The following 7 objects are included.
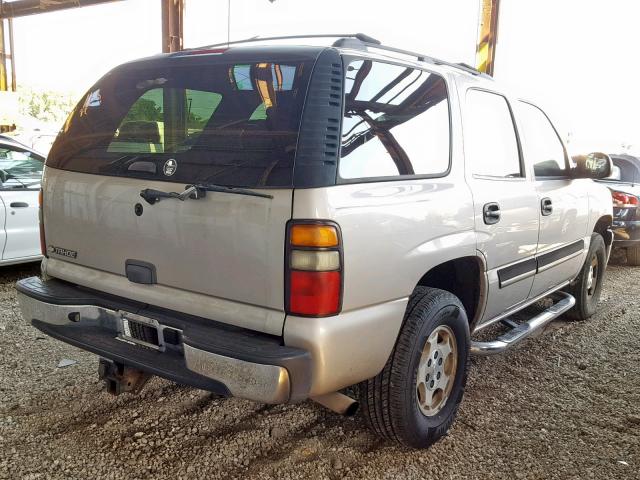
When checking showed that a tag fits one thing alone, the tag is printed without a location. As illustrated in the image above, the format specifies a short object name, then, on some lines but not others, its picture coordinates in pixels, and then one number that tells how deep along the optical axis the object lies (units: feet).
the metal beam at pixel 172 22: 29.50
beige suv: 6.72
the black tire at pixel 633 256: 25.63
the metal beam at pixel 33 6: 39.53
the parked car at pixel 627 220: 23.86
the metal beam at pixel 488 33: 27.43
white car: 16.69
